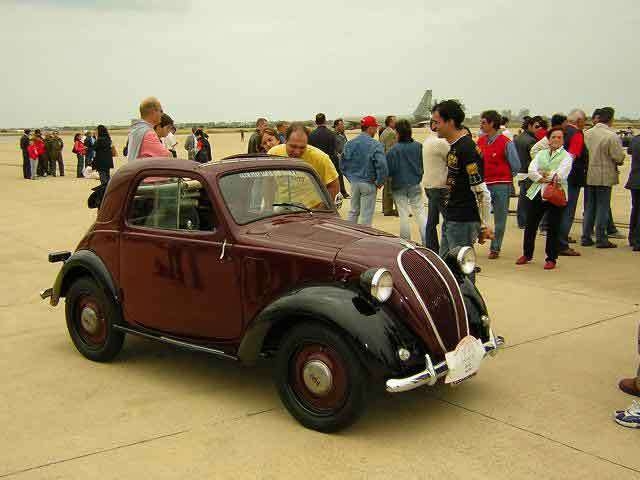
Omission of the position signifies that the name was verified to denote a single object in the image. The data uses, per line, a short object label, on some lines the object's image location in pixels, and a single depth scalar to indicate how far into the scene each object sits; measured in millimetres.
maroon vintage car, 3982
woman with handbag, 8344
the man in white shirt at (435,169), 8109
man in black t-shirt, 6547
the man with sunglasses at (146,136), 6922
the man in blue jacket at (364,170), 9555
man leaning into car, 6961
